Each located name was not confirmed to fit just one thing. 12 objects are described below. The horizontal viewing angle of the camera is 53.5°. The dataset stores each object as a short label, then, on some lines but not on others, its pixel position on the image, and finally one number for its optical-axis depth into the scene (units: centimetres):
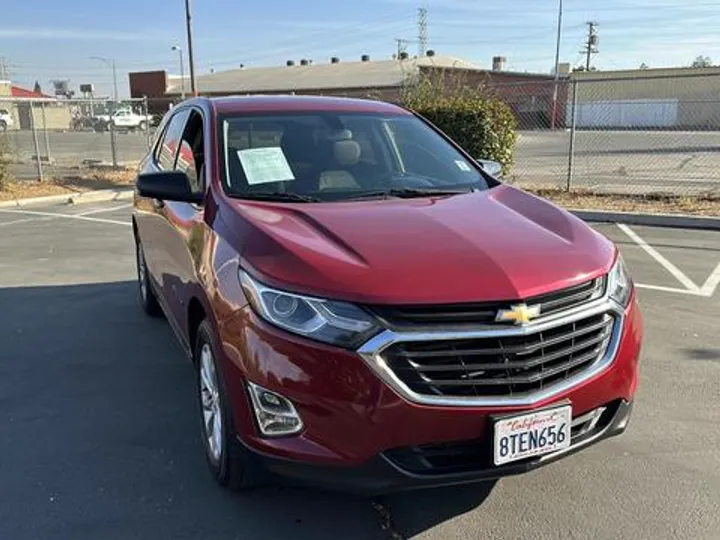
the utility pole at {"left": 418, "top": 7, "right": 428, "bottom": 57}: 7883
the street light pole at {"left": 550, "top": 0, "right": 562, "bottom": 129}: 6312
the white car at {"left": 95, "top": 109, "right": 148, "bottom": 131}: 5201
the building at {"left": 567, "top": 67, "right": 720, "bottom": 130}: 4719
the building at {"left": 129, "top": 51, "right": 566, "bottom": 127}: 4400
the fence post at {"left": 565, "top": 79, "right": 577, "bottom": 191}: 1248
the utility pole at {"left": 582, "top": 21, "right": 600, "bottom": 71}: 9025
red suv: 248
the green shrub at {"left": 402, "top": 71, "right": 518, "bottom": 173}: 1225
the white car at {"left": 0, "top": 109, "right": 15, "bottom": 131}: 4810
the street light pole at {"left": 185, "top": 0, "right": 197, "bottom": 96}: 2052
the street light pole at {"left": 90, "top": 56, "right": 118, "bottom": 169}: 1719
